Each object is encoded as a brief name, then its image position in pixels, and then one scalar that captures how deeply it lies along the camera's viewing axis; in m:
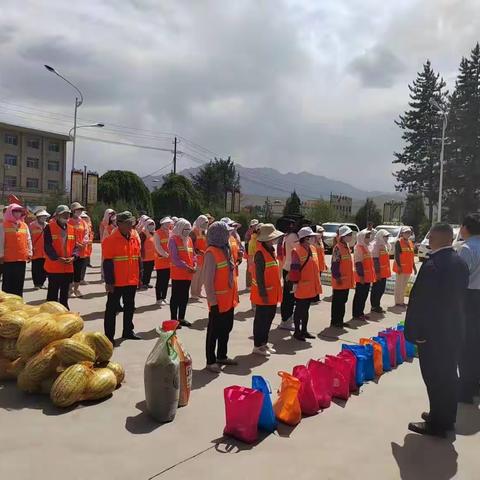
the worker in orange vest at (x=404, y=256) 10.10
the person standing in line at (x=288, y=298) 8.09
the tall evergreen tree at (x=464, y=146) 48.88
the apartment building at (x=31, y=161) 60.34
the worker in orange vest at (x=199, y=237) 9.91
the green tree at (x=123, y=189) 44.91
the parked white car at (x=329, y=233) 25.88
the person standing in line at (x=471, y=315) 4.94
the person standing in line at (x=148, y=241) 11.03
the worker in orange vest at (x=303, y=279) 7.28
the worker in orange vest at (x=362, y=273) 8.98
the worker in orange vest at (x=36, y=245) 10.71
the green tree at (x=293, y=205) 48.41
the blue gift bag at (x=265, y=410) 4.08
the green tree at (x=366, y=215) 51.44
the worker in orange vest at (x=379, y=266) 9.39
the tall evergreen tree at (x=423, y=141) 52.56
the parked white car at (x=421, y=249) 21.55
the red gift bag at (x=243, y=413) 3.88
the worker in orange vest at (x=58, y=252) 7.16
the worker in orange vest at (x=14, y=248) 7.72
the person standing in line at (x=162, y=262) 9.45
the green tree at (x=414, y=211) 53.38
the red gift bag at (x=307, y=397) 4.45
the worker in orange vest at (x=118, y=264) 6.30
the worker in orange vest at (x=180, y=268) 7.62
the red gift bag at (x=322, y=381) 4.65
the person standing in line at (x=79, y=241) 9.27
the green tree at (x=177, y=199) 44.56
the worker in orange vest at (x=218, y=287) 5.58
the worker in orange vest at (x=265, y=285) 6.20
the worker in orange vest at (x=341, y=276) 8.26
